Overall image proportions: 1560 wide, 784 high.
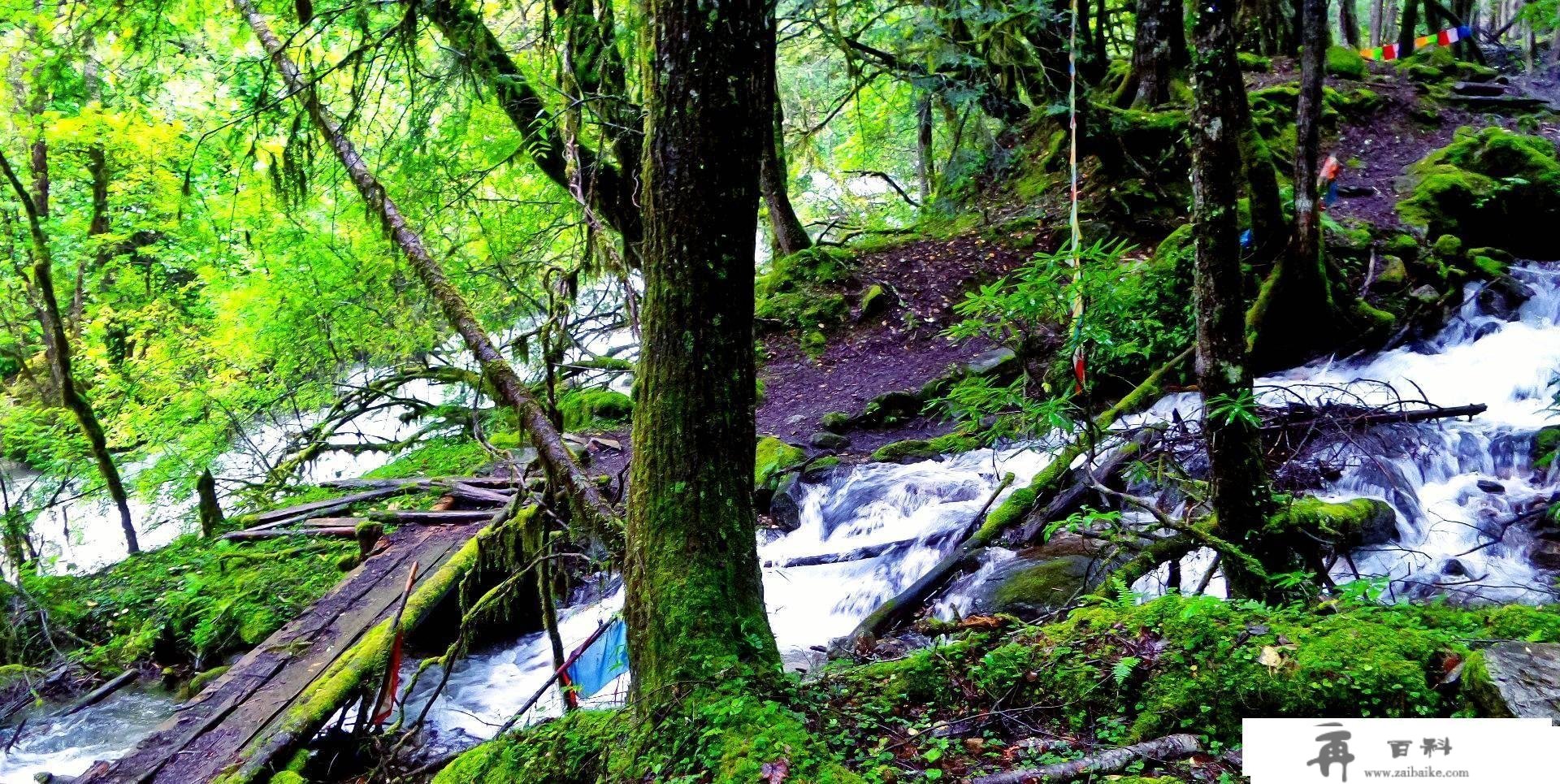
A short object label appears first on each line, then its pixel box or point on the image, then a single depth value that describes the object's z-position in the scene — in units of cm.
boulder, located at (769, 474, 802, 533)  896
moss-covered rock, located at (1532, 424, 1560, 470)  647
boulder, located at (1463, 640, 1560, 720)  250
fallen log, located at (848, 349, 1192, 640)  598
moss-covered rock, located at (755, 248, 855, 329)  1341
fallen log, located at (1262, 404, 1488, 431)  575
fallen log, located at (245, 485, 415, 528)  962
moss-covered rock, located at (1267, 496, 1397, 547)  448
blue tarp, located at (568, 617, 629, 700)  682
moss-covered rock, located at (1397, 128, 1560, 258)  1061
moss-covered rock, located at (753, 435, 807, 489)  938
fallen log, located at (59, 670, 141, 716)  731
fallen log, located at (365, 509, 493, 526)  857
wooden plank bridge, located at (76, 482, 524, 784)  530
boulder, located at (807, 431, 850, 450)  1031
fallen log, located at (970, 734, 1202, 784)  266
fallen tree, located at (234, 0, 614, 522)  493
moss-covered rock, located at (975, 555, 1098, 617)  566
